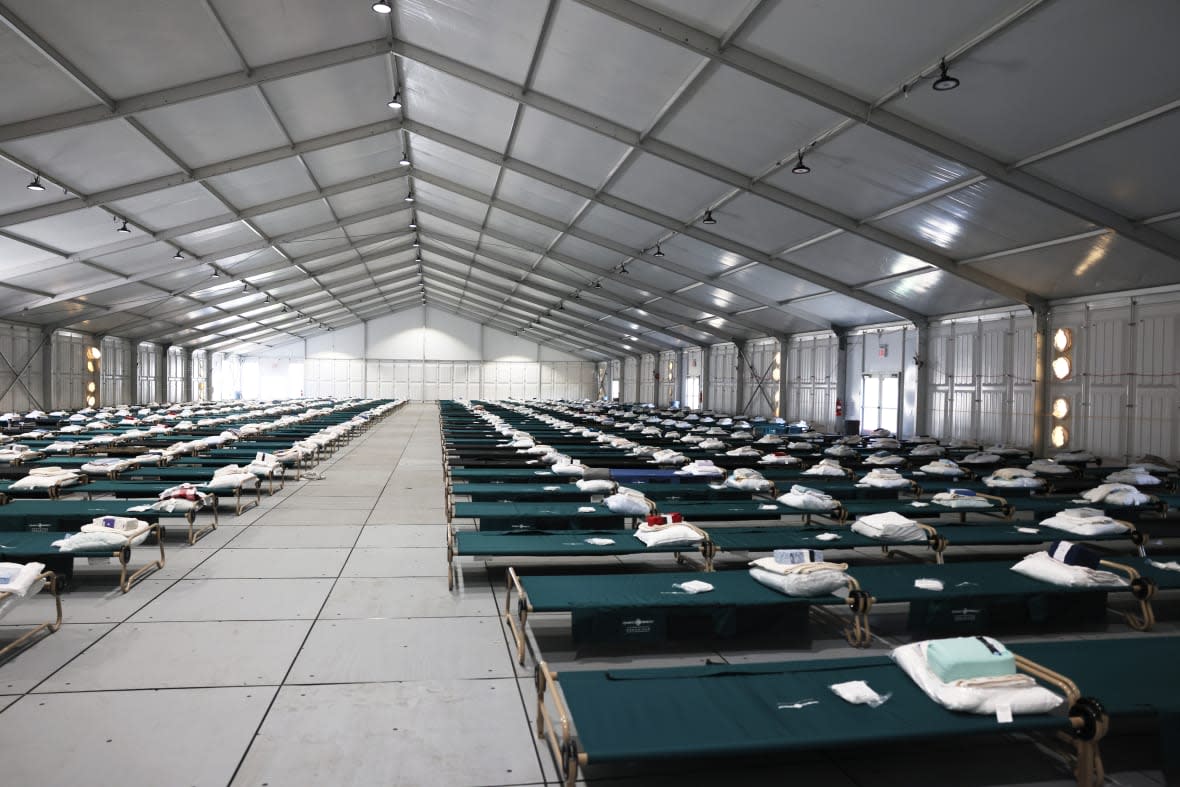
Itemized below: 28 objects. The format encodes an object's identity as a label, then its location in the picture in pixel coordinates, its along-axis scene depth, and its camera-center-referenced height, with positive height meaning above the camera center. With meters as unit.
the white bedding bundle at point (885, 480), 11.08 -1.38
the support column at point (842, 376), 25.70 +0.39
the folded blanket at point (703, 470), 12.24 -1.39
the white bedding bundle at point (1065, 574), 5.80 -1.46
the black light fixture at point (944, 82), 9.21 +3.79
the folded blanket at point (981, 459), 14.70 -1.40
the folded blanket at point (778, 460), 14.64 -1.44
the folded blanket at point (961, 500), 9.35 -1.41
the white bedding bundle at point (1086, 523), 7.78 -1.42
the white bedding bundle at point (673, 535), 6.95 -1.40
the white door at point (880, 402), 23.50 -0.47
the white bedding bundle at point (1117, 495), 9.48 -1.36
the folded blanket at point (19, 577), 5.00 -1.36
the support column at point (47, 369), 28.62 +0.42
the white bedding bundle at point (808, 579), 5.49 -1.41
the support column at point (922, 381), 21.66 +0.19
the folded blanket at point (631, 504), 8.48 -1.36
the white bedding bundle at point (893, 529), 7.49 -1.42
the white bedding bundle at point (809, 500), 9.12 -1.39
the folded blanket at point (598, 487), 10.06 -1.37
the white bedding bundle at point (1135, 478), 11.36 -1.36
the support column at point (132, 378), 37.03 +0.14
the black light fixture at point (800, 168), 12.56 +3.69
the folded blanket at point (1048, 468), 13.28 -1.42
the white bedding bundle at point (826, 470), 12.63 -1.40
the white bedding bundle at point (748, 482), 10.83 -1.39
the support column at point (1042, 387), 17.16 +0.05
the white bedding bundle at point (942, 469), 12.85 -1.39
